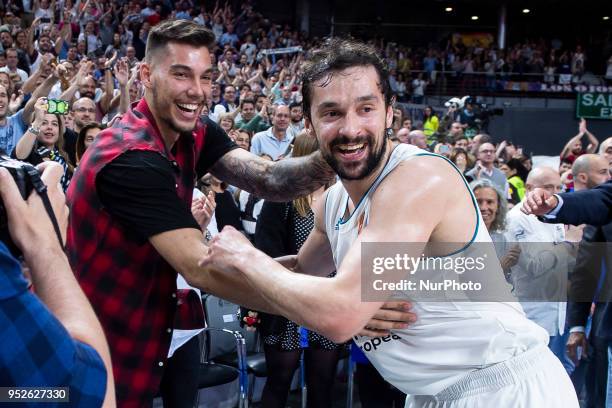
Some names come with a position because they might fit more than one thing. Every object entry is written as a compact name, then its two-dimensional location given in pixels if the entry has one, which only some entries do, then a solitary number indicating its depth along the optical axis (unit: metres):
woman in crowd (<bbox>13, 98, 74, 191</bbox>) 5.39
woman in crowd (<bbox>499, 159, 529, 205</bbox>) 9.20
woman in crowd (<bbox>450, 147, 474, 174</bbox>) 8.34
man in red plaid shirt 2.23
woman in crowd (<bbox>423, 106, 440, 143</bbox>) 14.81
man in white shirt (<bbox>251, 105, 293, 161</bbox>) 8.57
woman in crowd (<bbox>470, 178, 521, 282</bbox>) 4.70
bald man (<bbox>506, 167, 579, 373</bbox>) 4.94
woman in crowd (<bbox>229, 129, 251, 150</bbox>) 7.38
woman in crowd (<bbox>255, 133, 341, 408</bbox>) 4.32
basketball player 2.00
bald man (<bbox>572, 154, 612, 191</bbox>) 5.10
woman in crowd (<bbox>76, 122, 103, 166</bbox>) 5.28
